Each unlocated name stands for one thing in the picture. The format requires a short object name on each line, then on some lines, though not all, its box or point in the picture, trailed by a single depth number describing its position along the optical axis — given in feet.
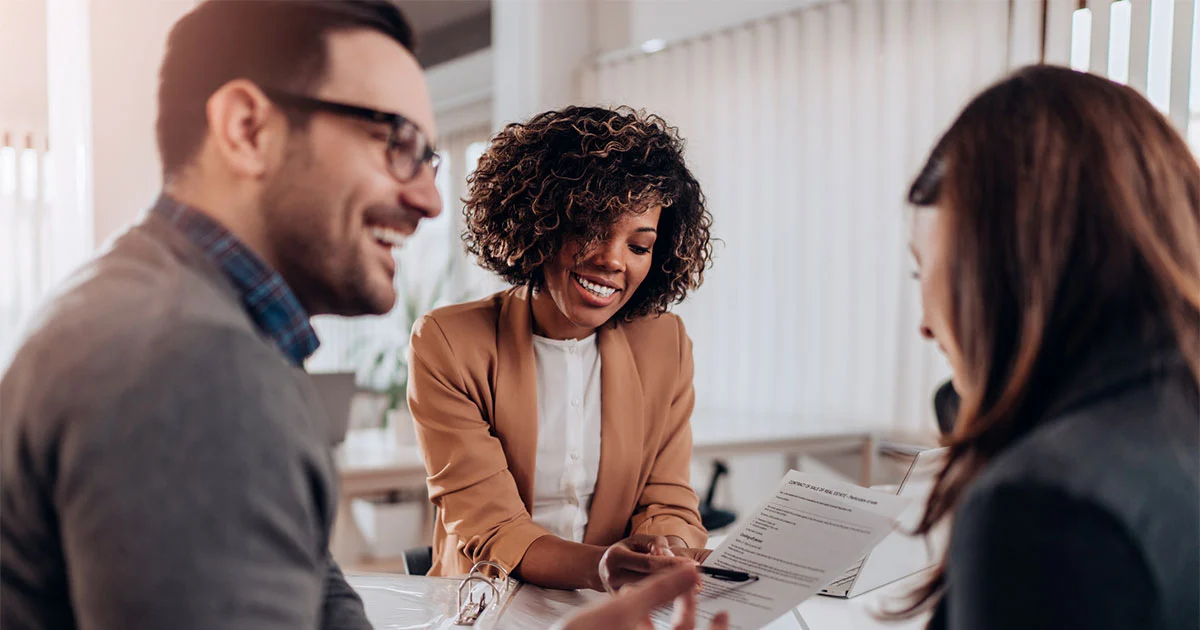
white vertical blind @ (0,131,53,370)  12.25
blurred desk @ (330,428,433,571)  9.04
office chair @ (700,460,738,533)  9.26
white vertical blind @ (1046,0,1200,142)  7.98
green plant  19.15
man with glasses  1.83
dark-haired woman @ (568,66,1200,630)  2.01
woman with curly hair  4.87
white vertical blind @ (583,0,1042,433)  10.59
